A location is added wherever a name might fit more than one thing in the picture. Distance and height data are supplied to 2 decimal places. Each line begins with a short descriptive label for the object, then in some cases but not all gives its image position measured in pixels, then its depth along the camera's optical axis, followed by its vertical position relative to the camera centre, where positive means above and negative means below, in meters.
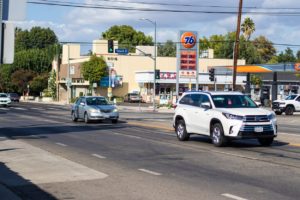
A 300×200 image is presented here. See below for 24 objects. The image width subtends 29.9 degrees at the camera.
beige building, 84.12 +2.76
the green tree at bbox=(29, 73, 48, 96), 102.94 +1.12
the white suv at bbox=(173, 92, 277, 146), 16.89 -0.75
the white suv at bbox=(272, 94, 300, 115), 45.62 -0.72
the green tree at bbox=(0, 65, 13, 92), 109.44 +2.01
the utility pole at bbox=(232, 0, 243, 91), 42.05 +4.63
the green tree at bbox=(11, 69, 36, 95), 102.81 +1.98
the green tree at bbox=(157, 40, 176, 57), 128.82 +10.14
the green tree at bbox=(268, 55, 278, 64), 129.75 +8.67
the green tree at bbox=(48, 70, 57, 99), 98.12 +0.97
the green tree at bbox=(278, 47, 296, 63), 135.62 +9.86
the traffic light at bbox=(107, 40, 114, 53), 51.28 +4.19
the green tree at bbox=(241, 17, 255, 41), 118.56 +14.57
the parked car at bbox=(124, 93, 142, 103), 80.76 -0.78
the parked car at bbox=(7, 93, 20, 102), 85.00 -1.44
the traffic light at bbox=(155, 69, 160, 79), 58.27 +1.93
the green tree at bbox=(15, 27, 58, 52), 136.50 +12.41
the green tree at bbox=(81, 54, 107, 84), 82.50 +3.20
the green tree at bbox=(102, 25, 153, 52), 124.81 +12.67
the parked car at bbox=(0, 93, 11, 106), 60.69 -1.28
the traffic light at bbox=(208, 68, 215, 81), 48.66 +1.64
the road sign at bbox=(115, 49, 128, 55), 60.59 +4.39
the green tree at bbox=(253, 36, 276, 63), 132.90 +11.40
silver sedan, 30.92 -1.05
